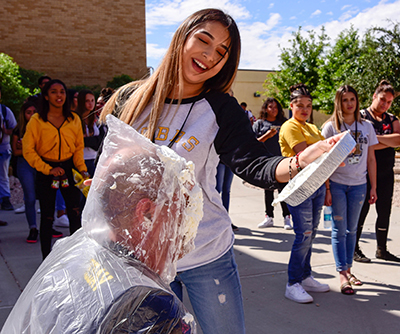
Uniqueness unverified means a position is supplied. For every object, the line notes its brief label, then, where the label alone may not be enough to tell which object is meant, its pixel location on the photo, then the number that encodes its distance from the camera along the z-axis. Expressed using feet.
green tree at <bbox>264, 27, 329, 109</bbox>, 89.81
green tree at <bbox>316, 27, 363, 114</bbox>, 80.48
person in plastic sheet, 3.21
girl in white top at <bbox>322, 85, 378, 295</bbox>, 11.92
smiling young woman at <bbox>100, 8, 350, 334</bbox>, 5.28
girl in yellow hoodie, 13.00
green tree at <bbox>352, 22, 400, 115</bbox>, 32.07
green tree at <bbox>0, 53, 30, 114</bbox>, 30.86
